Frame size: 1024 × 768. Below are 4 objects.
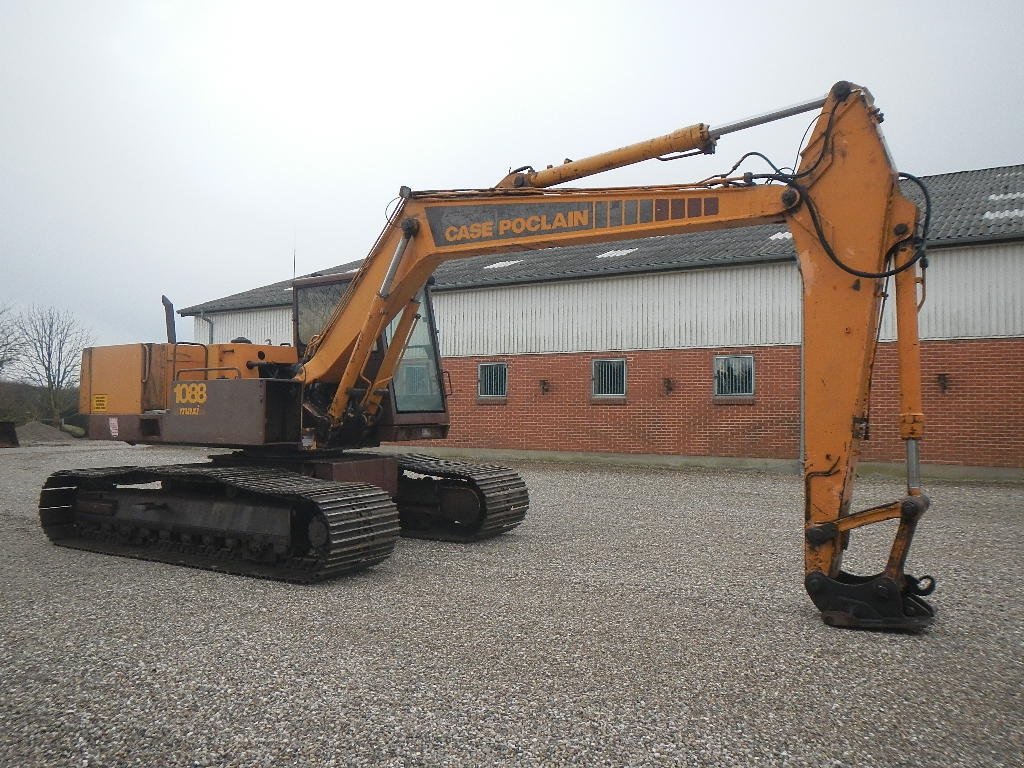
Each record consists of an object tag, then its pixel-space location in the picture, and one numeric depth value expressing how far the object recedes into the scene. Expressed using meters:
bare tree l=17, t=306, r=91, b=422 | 41.41
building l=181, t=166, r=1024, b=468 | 15.25
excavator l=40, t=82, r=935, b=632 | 5.65
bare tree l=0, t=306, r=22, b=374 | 38.47
